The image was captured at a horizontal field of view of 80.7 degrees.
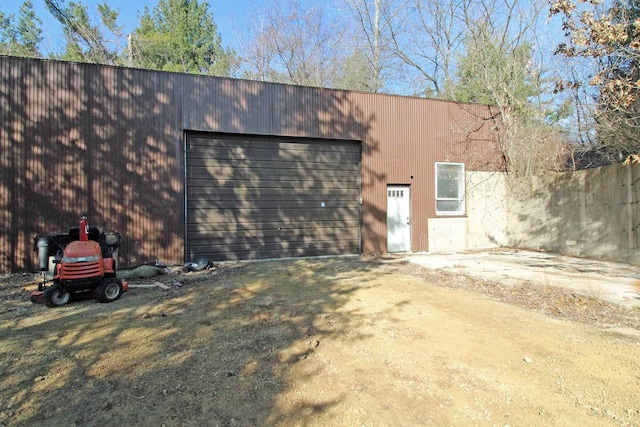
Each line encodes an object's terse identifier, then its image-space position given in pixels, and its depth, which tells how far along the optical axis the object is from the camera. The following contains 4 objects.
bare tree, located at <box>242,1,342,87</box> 19.19
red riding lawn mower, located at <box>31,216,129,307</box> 5.20
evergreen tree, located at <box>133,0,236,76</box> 19.48
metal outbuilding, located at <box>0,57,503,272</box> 8.25
